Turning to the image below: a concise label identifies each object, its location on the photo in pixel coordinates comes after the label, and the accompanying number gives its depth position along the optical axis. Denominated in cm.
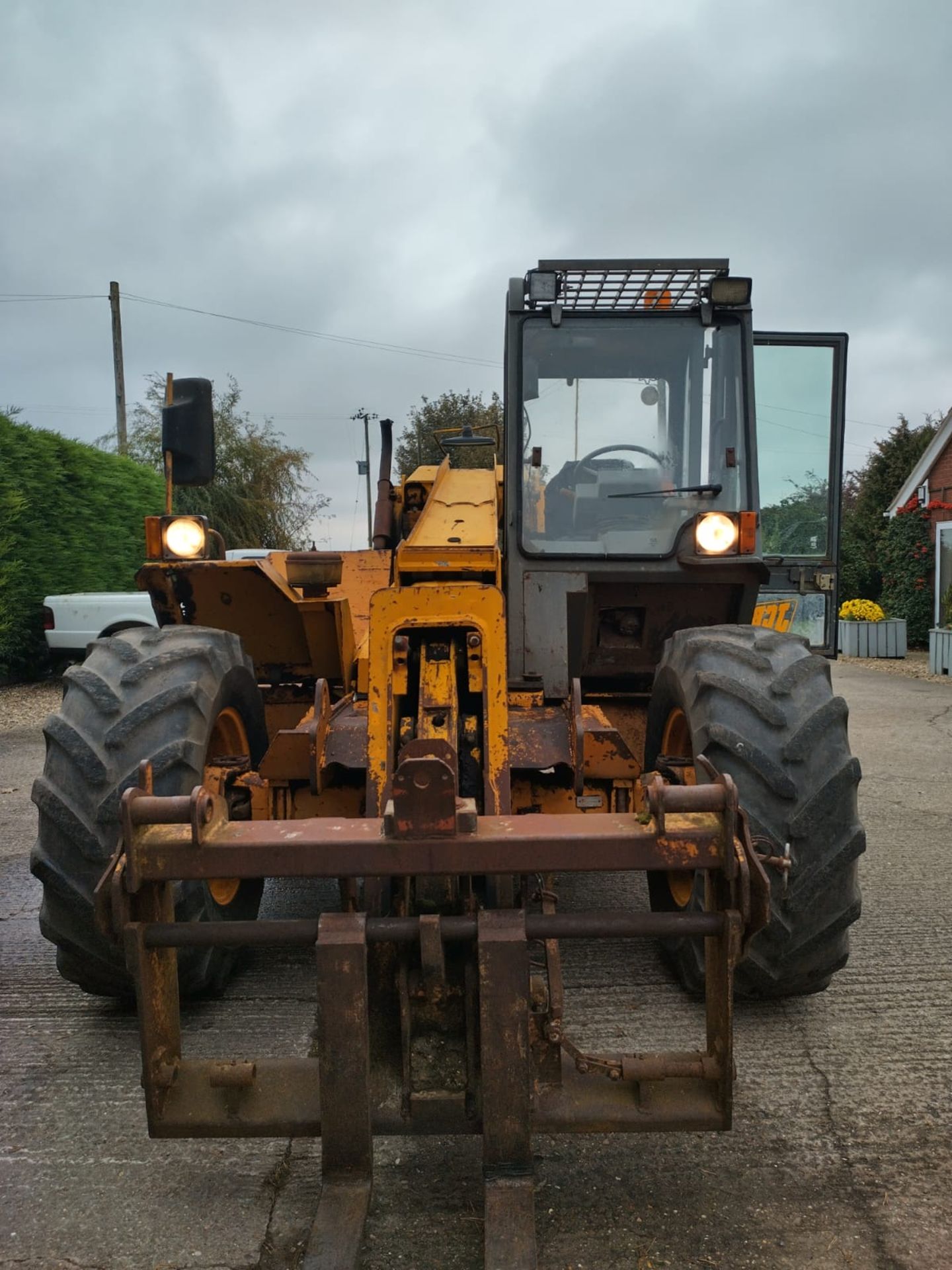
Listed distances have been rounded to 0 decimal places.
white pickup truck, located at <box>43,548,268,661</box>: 1212
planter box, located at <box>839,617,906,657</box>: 1752
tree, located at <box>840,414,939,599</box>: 2102
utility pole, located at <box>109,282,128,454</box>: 2077
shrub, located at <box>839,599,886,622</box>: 1775
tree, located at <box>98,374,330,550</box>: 2292
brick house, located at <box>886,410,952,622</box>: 1806
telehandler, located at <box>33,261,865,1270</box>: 216
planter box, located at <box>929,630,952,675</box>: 1484
